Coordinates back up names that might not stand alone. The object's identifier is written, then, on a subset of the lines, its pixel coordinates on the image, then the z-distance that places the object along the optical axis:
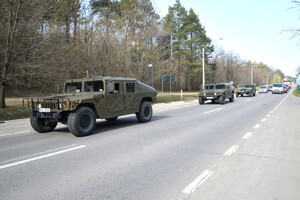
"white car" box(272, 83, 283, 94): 40.56
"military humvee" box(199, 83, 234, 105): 18.56
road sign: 23.05
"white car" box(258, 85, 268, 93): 46.28
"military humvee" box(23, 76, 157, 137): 6.71
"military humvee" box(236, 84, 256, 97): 30.97
